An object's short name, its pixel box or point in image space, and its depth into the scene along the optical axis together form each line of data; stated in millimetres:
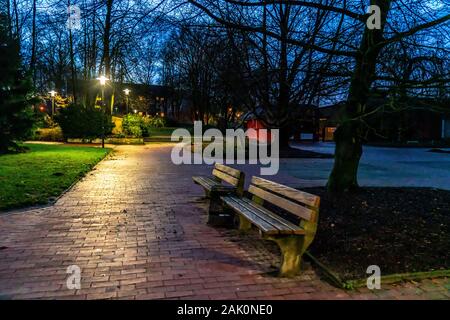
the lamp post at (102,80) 24922
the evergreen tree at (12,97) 17891
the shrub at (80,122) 28312
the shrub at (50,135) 29656
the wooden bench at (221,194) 6164
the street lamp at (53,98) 36200
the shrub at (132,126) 32125
